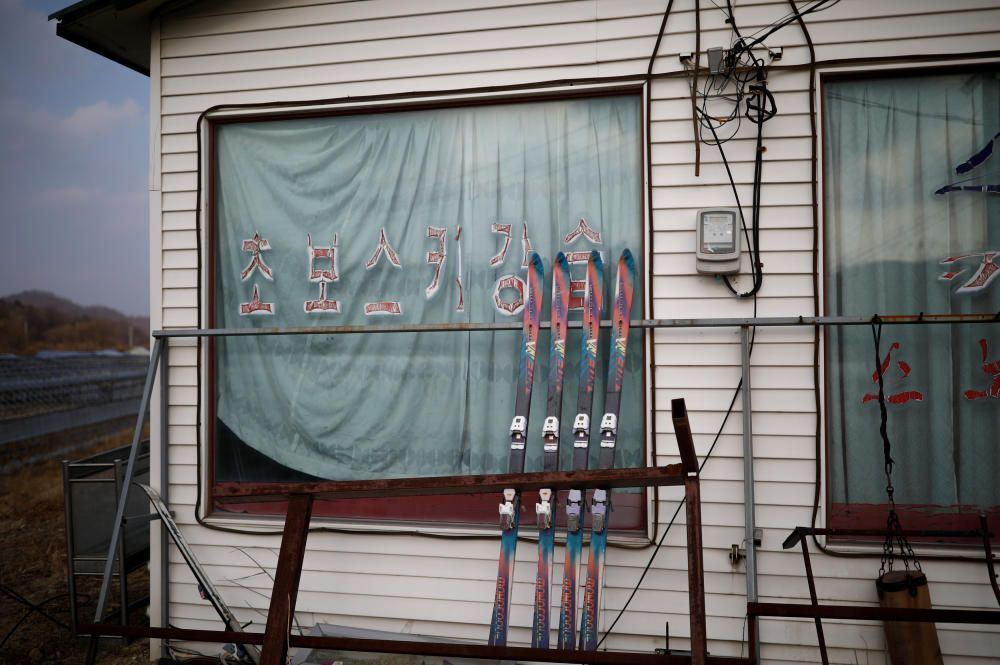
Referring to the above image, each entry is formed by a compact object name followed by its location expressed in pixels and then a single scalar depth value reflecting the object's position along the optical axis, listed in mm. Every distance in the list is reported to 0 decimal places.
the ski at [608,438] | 3055
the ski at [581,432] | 3031
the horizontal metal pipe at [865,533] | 2742
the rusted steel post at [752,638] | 2352
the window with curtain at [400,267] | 3539
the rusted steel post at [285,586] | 1976
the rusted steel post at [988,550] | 2660
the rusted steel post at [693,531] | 1880
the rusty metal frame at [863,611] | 2279
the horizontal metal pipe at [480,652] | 2045
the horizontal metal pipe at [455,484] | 2072
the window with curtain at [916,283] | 3154
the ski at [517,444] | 3062
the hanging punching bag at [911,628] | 2895
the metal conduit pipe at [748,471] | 2998
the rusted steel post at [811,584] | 2715
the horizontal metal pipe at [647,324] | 2852
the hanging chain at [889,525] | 2879
